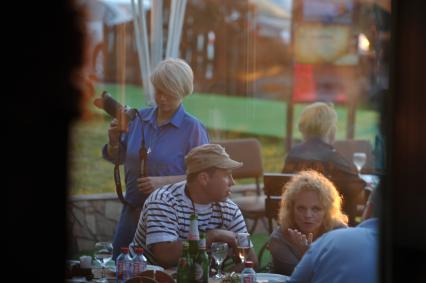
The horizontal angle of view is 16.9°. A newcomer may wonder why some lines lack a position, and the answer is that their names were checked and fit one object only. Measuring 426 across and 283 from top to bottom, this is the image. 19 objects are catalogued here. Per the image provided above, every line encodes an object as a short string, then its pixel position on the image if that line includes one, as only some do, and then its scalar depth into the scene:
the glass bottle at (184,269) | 5.86
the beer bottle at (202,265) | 5.86
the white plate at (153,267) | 6.19
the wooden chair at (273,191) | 9.13
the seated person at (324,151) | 9.49
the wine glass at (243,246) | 6.62
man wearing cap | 6.61
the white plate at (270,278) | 6.22
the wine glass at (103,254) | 6.26
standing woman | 7.41
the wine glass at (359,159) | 10.77
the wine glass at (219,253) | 6.42
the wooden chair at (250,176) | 11.12
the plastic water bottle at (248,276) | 5.98
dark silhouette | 2.18
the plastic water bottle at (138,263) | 5.98
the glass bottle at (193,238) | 5.92
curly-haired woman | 6.81
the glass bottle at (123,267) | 6.05
